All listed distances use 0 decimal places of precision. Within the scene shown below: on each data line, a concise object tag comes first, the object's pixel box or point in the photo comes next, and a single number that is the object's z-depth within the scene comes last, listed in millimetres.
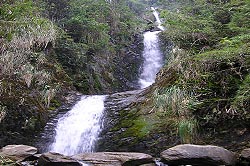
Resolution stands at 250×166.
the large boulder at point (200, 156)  5535
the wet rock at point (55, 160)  6004
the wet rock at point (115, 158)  6039
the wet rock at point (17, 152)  6145
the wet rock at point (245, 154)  5438
